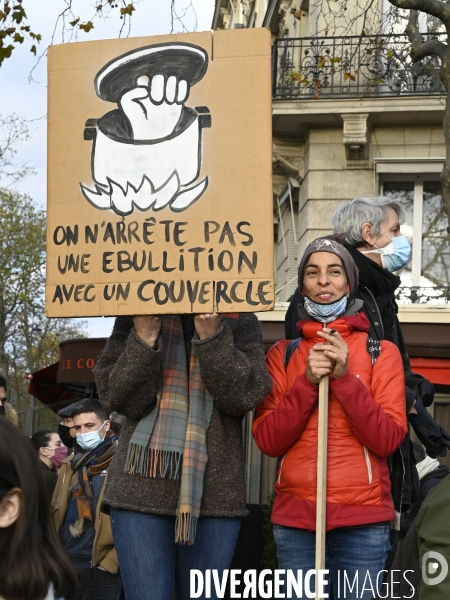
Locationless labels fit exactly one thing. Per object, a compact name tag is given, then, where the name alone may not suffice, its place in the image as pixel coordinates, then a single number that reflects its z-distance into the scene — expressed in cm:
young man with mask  672
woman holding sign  395
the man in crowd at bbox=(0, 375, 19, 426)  727
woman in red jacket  406
